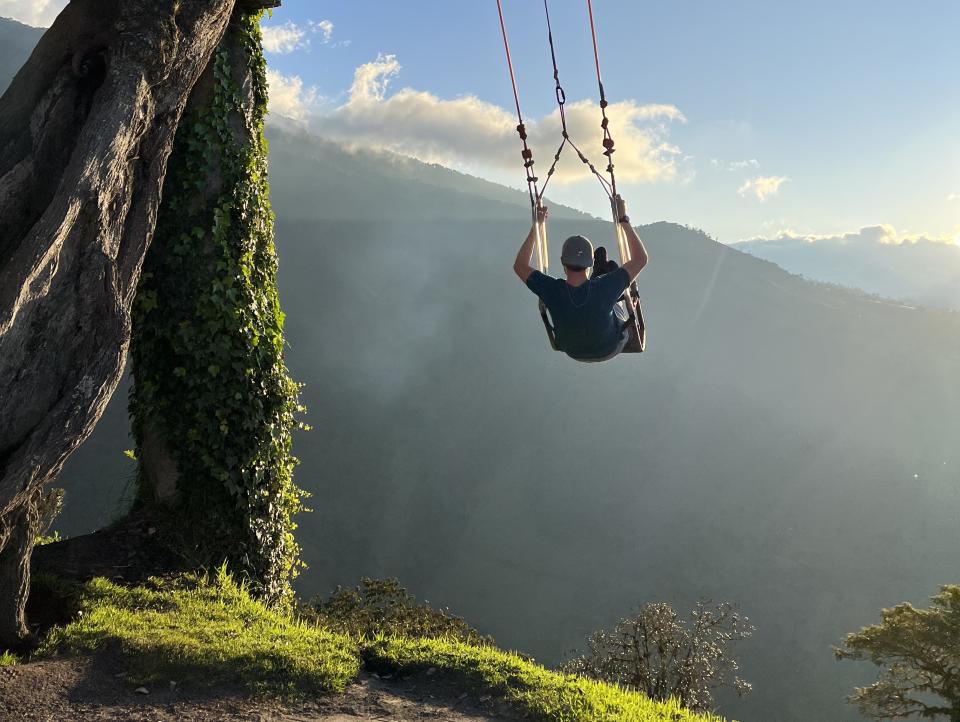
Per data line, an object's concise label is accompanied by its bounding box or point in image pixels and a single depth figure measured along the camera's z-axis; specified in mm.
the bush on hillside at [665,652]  10721
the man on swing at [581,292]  6109
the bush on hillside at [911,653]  17047
